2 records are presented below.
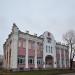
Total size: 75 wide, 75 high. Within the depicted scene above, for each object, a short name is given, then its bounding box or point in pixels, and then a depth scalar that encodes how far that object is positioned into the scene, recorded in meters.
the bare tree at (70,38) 27.81
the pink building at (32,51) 21.42
